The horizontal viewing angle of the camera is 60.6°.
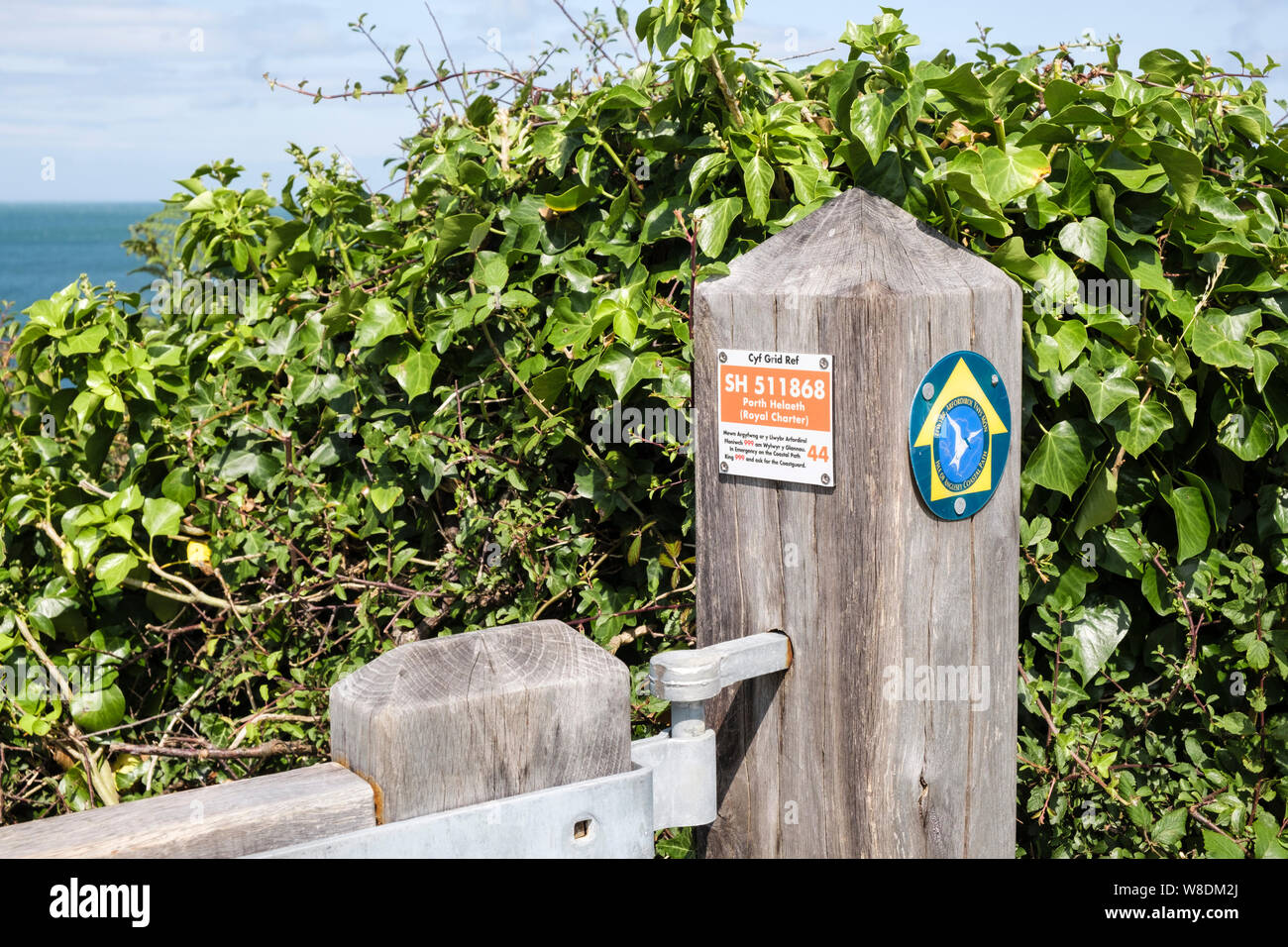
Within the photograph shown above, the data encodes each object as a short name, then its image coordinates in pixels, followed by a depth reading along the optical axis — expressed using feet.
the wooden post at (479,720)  3.69
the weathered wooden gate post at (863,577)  4.36
